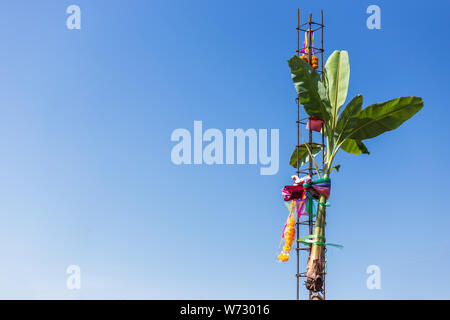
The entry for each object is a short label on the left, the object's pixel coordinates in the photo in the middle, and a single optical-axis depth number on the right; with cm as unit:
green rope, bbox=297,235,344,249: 1825
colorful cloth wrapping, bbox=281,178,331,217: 1862
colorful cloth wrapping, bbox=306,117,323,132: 1984
